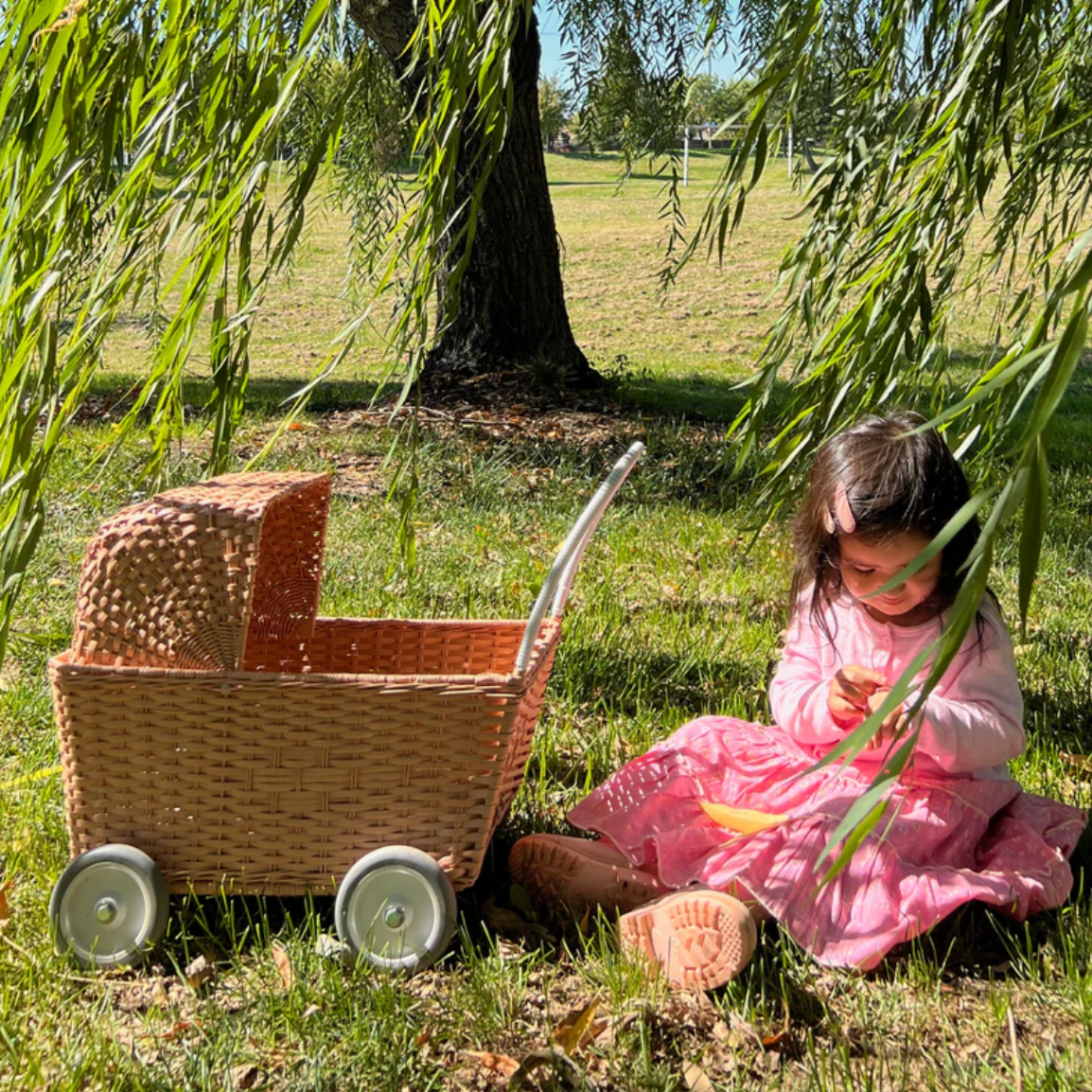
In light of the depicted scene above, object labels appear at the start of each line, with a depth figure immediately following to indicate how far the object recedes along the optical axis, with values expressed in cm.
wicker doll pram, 214
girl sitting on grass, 214
